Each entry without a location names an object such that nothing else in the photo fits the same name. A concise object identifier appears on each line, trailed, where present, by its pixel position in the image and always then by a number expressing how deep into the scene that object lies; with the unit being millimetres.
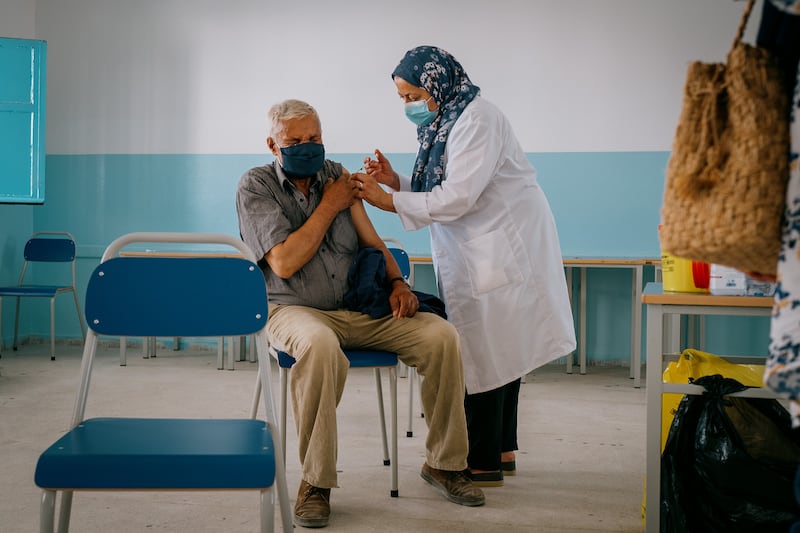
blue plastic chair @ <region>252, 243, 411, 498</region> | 2252
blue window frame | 5125
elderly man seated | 2197
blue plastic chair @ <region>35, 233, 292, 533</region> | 1380
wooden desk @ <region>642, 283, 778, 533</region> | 1835
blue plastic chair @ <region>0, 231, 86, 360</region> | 5484
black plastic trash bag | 1733
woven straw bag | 825
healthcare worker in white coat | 2525
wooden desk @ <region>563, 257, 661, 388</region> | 4609
